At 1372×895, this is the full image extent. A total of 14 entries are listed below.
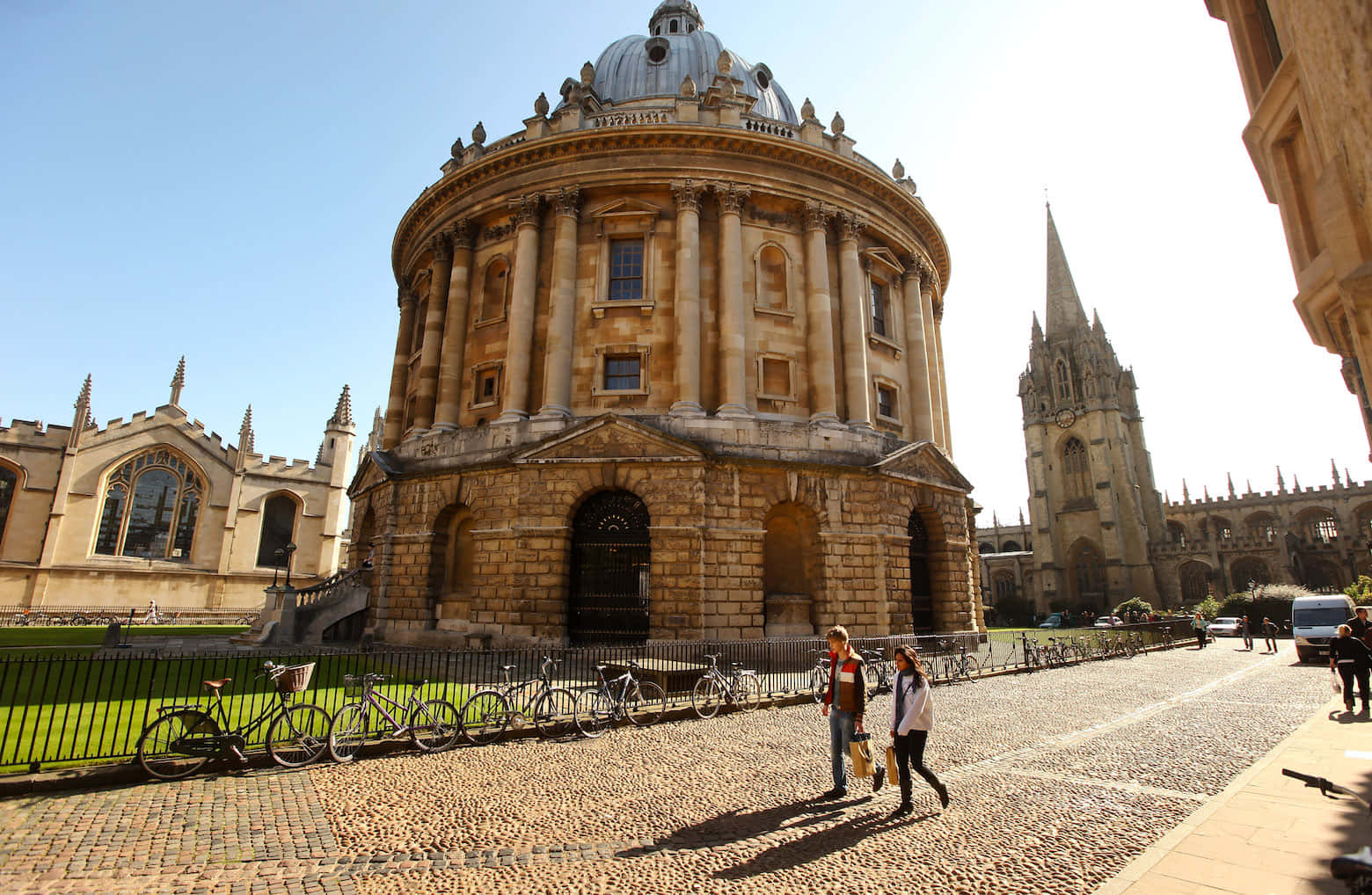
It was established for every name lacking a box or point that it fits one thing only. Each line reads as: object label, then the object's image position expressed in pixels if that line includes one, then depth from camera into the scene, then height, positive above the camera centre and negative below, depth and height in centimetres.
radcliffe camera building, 1948 +641
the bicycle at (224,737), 771 -177
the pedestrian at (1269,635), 3122 -164
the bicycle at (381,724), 889 -180
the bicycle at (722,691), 1215 -175
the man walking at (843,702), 718 -115
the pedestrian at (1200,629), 3195 -143
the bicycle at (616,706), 1077 -187
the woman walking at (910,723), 661 -122
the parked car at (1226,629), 4434 -188
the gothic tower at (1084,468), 6488 +1328
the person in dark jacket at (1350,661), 1245 -112
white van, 2334 -70
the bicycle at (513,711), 988 -180
